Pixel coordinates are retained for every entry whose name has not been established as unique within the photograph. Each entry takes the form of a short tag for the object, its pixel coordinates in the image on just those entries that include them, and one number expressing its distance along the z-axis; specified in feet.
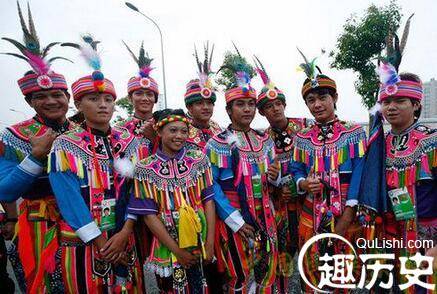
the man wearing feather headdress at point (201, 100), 13.00
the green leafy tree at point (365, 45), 36.76
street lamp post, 55.01
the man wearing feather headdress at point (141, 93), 14.74
